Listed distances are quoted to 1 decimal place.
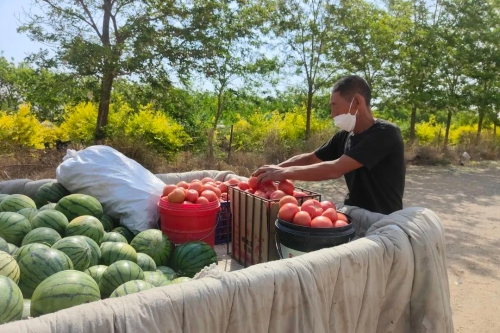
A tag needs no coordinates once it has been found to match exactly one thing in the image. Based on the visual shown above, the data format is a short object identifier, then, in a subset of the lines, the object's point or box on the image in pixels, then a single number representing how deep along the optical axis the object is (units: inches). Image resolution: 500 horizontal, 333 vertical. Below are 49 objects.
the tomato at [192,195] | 142.4
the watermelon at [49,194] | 164.2
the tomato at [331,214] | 115.4
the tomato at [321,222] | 110.4
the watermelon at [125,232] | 147.3
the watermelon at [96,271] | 107.0
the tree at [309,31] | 486.6
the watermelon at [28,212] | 137.6
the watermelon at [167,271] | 120.1
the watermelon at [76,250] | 108.7
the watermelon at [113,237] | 132.0
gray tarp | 70.5
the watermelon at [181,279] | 104.8
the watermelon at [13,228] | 123.5
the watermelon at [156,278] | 107.5
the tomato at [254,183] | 140.7
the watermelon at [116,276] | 102.6
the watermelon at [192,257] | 127.4
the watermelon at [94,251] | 115.8
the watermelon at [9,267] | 94.4
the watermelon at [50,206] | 146.6
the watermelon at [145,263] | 120.0
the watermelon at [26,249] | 104.8
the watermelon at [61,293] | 86.2
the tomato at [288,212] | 113.8
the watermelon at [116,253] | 118.6
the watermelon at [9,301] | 80.2
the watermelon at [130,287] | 92.5
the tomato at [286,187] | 137.5
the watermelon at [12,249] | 110.5
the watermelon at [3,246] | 107.8
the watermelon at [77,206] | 142.1
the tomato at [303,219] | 110.3
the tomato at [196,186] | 152.7
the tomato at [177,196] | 141.2
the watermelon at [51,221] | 128.8
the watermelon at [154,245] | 131.3
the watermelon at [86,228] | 127.3
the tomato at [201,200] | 141.3
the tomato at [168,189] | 150.9
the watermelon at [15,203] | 144.9
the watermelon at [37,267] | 98.9
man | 131.5
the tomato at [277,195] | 129.0
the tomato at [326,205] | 123.0
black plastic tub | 108.2
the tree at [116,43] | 317.1
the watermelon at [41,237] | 116.5
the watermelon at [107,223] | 149.6
